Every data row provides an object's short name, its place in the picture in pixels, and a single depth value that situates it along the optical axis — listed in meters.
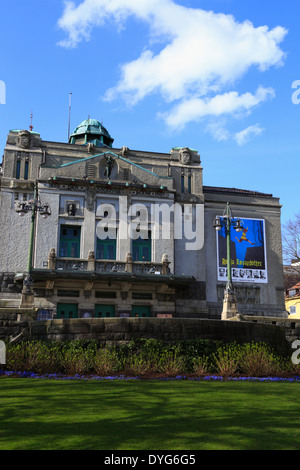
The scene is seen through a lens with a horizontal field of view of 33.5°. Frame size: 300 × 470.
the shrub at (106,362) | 15.59
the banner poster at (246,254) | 34.78
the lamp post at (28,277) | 23.78
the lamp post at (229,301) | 24.22
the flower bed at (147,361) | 15.59
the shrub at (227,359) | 16.20
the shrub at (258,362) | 16.53
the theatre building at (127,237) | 31.45
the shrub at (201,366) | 16.07
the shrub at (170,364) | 15.66
